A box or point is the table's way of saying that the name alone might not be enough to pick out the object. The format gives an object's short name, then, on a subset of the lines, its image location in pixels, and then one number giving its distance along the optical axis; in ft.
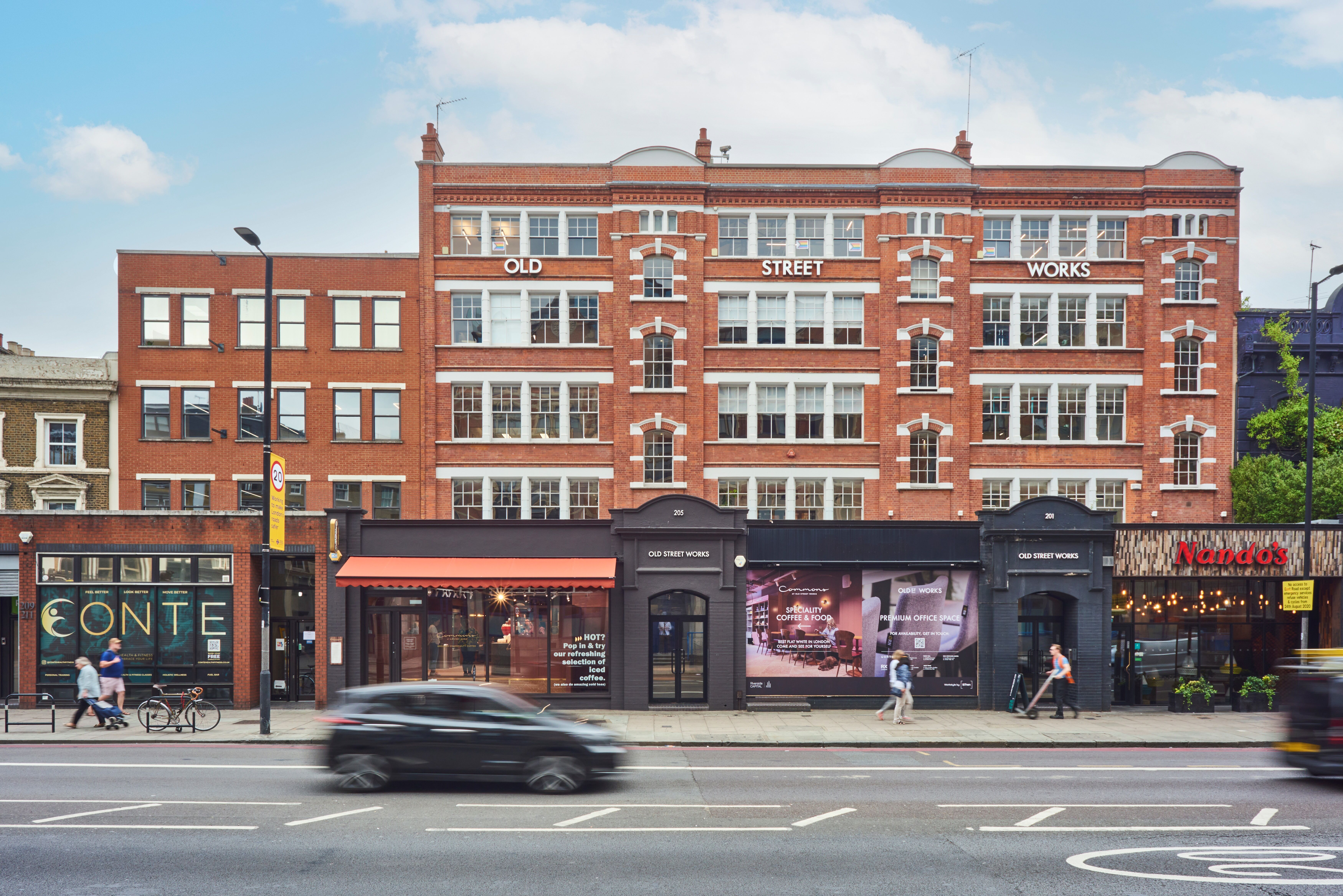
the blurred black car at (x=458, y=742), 46.09
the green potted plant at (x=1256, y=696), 82.79
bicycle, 69.15
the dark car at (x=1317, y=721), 48.44
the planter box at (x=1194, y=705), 82.64
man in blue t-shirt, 70.74
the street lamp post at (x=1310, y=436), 76.54
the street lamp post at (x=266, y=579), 67.46
